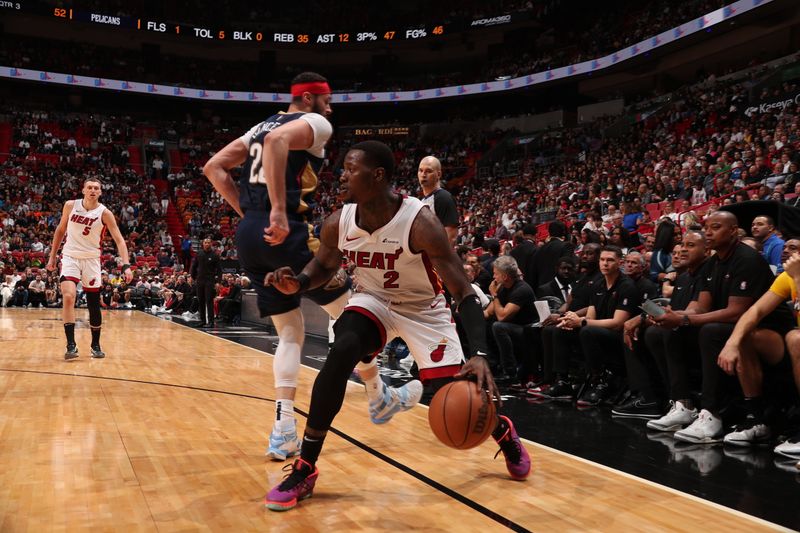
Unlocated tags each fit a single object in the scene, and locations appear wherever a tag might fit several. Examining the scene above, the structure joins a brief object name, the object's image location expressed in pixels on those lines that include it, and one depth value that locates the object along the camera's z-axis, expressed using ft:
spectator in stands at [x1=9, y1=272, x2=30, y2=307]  60.44
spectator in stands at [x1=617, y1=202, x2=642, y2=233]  39.98
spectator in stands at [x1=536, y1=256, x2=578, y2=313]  23.29
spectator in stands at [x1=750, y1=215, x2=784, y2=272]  19.04
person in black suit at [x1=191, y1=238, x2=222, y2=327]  41.01
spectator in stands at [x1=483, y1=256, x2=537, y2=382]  21.02
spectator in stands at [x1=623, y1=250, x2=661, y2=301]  18.03
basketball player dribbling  9.49
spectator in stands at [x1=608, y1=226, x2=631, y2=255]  27.76
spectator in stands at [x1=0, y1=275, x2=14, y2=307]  60.34
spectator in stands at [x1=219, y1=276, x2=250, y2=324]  46.93
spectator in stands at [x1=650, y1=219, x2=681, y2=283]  23.17
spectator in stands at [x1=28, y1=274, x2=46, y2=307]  60.91
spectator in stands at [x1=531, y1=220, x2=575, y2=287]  24.20
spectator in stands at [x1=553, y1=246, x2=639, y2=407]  17.53
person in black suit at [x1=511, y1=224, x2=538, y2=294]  24.89
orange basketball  8.85
